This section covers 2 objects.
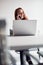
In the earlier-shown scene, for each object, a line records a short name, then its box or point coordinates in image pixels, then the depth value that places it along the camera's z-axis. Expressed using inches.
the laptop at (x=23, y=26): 64.6
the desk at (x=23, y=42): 66.9
